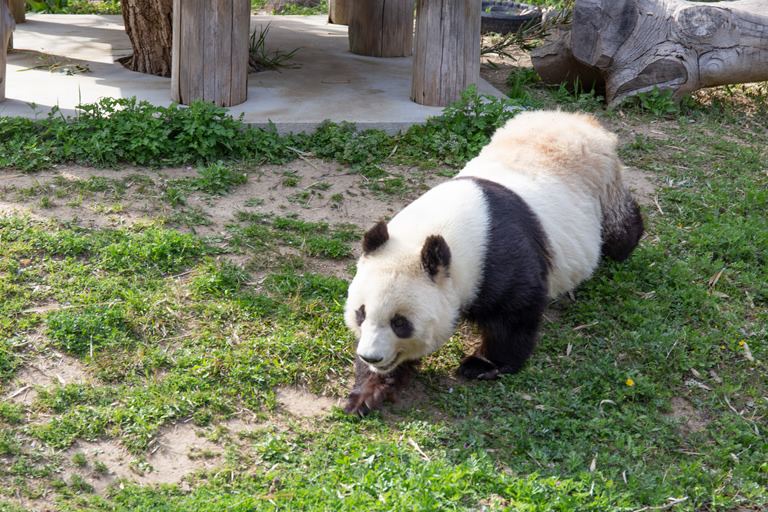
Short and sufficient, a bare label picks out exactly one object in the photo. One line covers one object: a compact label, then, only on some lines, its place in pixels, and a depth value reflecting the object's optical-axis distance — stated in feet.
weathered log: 21.76
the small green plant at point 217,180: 16.79
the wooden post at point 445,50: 20.01
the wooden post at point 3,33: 18.43
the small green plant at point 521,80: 22.99
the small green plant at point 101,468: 9.21
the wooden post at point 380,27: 26.68
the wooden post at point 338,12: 33.04
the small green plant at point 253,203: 16.42
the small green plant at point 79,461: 9.26
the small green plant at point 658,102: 22.03
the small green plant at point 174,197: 16.00
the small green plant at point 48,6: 32.26
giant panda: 10.07
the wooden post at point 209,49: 18.53
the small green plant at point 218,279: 13.10
